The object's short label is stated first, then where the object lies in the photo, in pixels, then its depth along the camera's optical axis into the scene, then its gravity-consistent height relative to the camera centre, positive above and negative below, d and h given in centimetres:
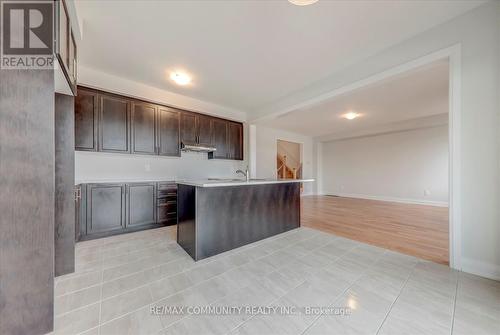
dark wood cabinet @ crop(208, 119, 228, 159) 430 +69
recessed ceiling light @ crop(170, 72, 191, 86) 298 +150
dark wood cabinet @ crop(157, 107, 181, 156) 350 +71
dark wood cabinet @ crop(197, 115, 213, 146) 405 +86
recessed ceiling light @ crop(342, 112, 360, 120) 476 +137
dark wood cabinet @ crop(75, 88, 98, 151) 274 +73
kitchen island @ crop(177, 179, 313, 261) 209 -59
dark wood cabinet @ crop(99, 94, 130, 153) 293 +73
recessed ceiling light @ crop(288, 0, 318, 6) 147 +131
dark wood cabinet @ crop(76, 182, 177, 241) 268 -63
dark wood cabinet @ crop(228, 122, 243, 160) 461 +70
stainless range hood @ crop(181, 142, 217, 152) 375 +44
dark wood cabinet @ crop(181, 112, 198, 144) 379 +83
